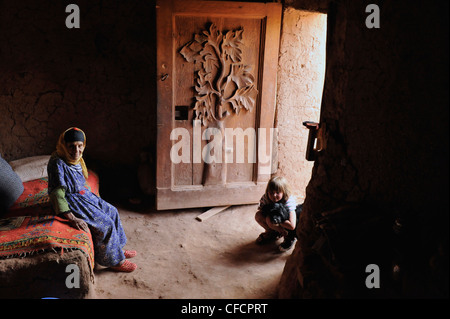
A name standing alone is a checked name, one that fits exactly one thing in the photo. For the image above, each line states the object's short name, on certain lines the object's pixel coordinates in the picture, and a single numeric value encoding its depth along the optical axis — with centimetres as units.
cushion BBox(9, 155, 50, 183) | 411
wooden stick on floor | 440
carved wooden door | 400
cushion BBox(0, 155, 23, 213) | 327
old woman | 304
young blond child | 361
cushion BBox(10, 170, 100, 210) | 342
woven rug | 272
